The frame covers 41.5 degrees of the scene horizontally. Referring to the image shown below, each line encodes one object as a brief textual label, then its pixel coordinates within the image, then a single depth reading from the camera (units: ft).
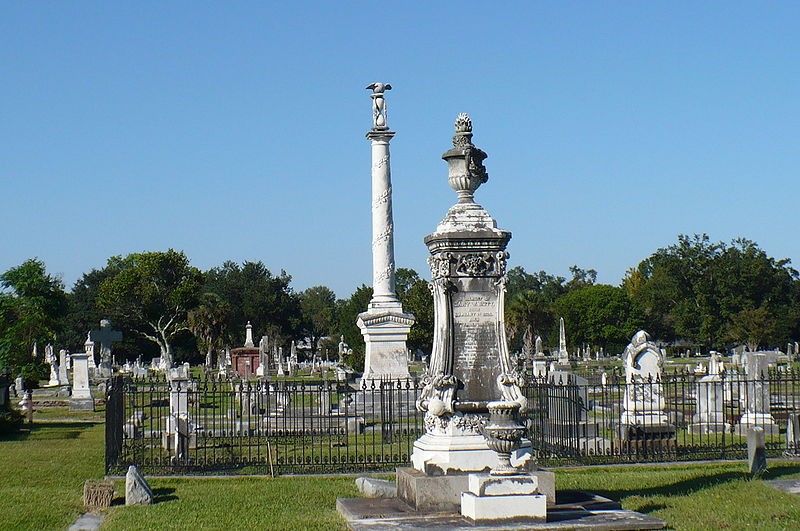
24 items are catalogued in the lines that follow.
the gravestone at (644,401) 63.52
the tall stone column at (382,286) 99.86
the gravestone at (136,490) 46.03
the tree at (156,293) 273.33
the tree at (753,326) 256.93
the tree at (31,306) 131.64
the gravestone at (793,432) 62.08
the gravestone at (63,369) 168.84
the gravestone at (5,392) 89.30
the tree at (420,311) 206.39
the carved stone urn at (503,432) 35.78
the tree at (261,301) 329.72
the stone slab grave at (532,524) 35.35
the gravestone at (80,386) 113.29
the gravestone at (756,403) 74.49
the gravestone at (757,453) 51.49
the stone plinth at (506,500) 35.58
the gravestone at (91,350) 165.58
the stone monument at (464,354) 40.68
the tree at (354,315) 201.89
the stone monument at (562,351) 231.14
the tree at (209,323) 266.77
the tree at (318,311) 382.42
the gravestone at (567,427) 62.18
